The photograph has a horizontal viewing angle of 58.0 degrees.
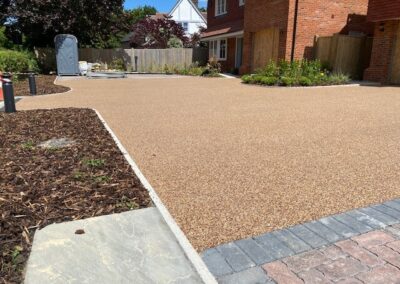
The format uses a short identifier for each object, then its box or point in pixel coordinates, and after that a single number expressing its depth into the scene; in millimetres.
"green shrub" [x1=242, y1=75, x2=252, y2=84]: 16477
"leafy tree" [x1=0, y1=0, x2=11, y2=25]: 21781
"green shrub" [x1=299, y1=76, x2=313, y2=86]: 14438
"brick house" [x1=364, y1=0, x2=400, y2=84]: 14727
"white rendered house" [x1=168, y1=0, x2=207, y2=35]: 45375
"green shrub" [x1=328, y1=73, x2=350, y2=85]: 14953
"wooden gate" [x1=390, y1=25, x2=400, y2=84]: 14977
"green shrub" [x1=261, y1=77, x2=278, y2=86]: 14883
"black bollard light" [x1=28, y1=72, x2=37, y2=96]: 11955
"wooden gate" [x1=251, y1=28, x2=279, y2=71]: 18406
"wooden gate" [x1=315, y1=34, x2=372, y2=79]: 16891
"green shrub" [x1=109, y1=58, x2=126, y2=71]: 26422
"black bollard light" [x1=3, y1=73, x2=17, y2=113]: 8039
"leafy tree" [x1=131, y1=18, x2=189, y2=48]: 30492
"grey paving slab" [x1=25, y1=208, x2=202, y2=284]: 2449
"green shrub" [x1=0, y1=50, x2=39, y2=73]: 17656
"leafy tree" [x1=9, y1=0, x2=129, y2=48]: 21297
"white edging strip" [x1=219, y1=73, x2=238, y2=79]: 21031
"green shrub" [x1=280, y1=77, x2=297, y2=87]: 14455
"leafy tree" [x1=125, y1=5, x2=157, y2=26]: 59638
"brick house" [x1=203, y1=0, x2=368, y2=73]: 17000
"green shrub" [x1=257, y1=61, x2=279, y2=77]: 15820
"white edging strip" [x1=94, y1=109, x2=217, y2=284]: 2546
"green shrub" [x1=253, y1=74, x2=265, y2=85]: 15588
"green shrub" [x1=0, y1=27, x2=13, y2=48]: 22991
